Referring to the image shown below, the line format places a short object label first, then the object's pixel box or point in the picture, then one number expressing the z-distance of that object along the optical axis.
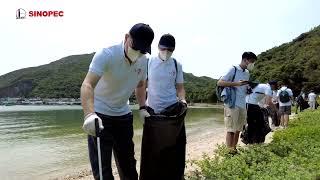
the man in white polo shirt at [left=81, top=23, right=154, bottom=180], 2.06
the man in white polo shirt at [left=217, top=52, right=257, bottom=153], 4.06
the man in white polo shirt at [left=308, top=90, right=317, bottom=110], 14.58
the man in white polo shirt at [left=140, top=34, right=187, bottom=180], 2.65
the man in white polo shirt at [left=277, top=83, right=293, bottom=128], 8.07
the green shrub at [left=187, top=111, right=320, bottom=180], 2.89
